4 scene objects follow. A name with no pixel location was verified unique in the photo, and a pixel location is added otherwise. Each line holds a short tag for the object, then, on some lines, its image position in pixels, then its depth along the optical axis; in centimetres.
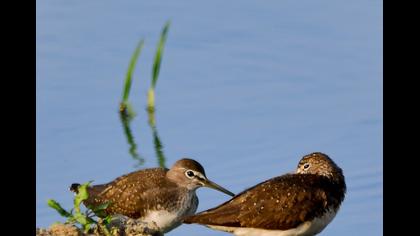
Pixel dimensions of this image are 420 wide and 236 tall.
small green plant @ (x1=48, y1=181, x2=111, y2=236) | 1116
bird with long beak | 1309
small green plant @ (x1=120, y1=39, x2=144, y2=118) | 1552
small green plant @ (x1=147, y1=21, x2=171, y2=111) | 1531
